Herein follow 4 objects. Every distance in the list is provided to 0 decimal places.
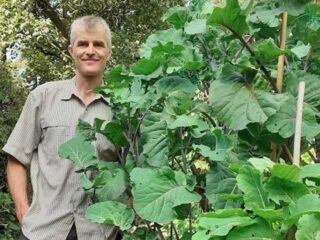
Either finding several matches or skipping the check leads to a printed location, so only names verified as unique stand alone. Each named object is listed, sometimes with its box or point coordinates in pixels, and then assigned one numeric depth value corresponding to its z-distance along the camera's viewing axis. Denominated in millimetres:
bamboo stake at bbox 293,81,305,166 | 1379
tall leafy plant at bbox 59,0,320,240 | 1486
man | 2119
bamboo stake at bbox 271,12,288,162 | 1530
